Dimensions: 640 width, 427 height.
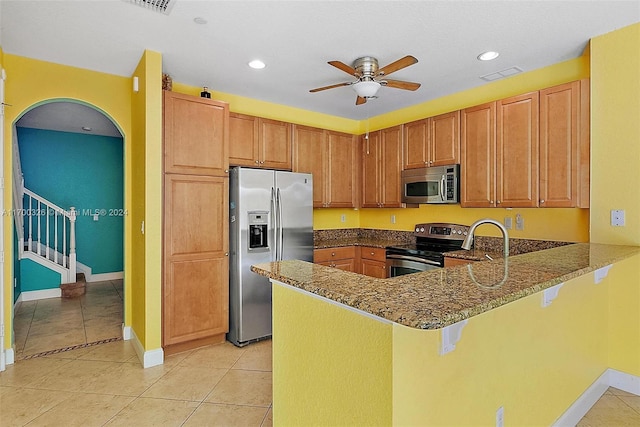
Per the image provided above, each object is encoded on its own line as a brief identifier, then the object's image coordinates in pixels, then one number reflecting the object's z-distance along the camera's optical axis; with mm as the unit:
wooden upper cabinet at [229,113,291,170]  3773
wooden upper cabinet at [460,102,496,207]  3332
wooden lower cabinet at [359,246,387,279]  4059
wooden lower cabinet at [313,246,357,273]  4121
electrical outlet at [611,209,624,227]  2510
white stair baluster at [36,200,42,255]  5352
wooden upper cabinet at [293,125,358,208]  4316
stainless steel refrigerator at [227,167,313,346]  3377
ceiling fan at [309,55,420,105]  2971
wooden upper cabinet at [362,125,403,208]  4250
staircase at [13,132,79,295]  5266
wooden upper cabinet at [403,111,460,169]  3645
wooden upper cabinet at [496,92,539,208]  3020
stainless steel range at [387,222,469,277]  3566
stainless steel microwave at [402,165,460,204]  3629
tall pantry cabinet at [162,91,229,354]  3102
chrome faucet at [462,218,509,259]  1871
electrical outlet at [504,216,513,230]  3497
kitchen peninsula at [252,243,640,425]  1110
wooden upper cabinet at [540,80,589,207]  2723
